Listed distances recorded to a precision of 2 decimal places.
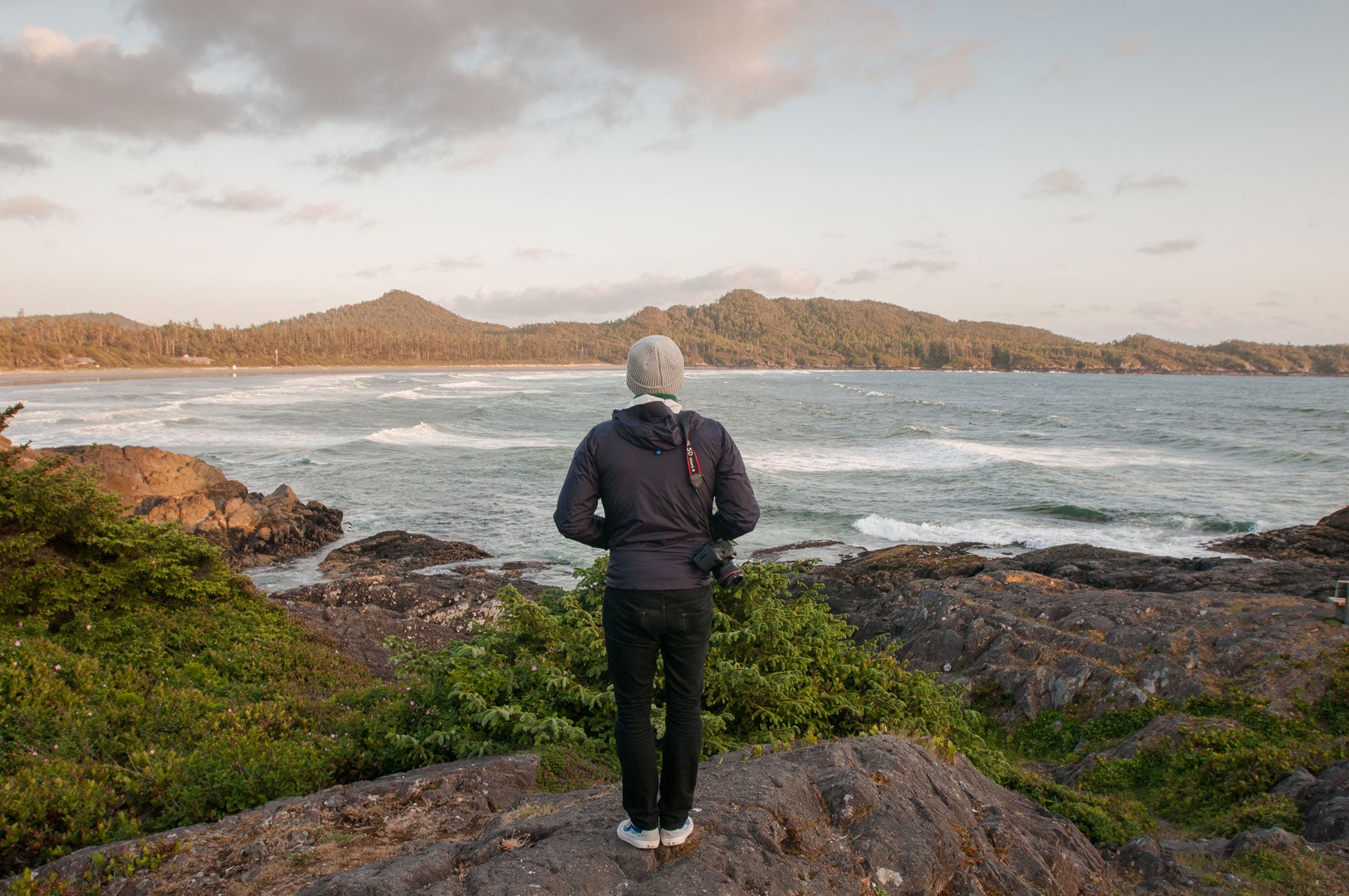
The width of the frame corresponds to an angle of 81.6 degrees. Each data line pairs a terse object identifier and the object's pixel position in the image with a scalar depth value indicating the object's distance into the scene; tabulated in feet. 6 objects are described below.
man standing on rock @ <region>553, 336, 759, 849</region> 11.52
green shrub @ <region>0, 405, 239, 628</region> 26.25
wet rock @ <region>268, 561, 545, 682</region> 34.50
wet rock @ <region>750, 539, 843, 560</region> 64.08
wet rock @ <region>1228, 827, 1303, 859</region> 16.51
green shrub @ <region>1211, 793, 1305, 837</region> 18.28
